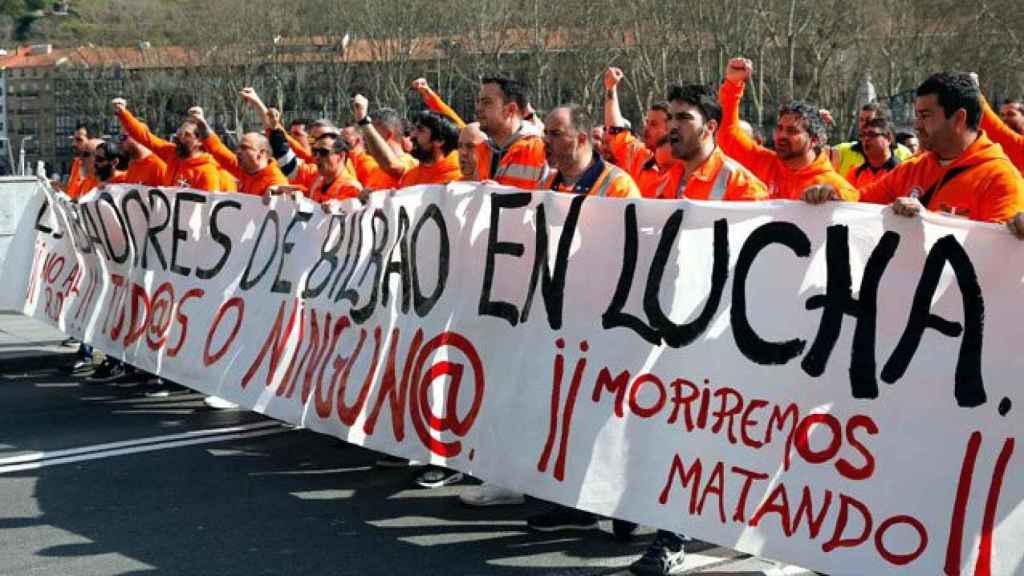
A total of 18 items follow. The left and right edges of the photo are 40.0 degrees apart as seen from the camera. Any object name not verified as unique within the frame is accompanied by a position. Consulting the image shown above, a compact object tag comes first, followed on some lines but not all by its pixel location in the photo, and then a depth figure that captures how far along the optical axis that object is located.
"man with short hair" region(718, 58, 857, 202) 6.71
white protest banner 4.41
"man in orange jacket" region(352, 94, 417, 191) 8.12
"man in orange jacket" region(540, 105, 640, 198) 6.09
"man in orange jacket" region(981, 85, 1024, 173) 8.59
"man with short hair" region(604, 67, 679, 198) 7.84
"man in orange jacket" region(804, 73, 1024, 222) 4.86
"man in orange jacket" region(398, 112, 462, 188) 7.91
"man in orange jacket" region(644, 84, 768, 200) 5.83
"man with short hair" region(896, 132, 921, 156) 11.26
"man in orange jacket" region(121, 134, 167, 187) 10.27
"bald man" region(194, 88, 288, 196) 9.23
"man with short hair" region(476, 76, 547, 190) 7.20
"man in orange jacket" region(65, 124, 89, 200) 11.53
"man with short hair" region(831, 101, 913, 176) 8.70
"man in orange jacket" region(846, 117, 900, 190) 8.26
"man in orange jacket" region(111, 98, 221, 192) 9.70
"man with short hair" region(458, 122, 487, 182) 7.29
